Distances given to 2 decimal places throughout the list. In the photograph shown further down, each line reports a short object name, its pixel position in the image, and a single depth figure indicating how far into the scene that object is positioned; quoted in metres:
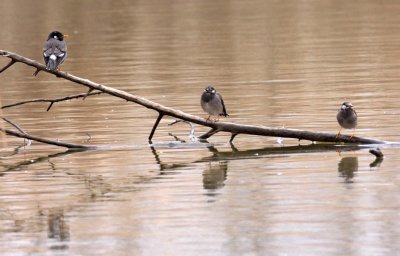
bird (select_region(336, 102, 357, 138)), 18.92
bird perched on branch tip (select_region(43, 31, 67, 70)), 20.42
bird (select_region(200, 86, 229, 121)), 21.19
